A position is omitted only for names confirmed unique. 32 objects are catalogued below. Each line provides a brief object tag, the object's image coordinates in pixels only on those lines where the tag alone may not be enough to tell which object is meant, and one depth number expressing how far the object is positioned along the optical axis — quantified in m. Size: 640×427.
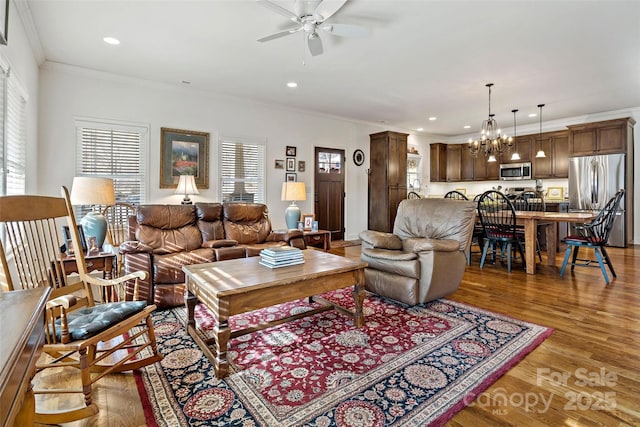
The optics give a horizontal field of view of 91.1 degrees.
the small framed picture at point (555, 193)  7.29
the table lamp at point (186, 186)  4.61
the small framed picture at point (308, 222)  4.88
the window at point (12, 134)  2.58
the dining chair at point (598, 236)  3.78
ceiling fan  2.60
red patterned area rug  1.56
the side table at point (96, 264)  2.58
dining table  3.95
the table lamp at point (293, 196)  4.80
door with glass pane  6.66
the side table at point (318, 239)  4.53
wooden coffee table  1.87
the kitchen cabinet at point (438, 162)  8.95
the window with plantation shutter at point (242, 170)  5.43
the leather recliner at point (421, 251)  2.90
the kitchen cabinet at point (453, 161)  8.90
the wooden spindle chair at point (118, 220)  4.12
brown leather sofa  2.97
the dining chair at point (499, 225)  4.21
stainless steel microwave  7.52
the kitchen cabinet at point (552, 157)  6.99
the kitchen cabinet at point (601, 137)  5.98
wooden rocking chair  1.45
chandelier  5.18
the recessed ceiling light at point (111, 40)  3.34
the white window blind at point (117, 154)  4.26
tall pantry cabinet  7.16
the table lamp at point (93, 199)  2.89
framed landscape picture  4.82
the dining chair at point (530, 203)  5.04
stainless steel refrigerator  5.96
